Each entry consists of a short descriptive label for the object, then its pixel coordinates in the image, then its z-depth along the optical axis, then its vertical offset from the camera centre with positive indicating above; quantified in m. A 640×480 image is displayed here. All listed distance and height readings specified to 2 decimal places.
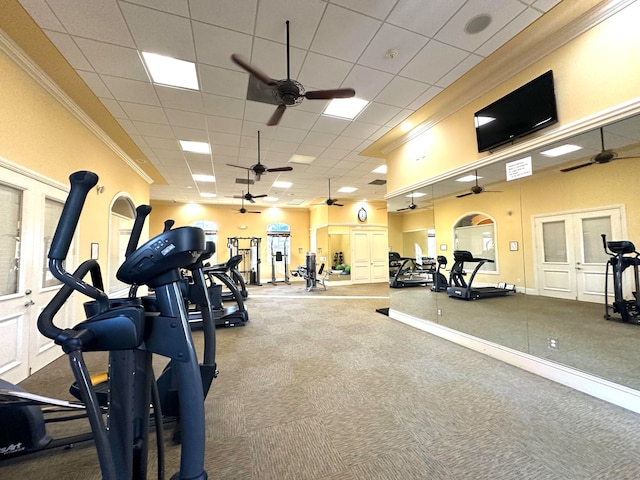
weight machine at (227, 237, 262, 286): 11.09 +0.02
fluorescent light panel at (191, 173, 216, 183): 7.54 +2.18
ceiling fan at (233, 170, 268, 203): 7.94 +1.69
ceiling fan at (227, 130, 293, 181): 5.36 +1.66
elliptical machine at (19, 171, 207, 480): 1.01 -0.30
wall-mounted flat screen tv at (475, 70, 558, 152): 2.87 +1.52
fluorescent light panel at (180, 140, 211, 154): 5.38 +2.20
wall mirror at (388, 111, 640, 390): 2.60 -0.01
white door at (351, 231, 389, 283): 11.13 -0.23
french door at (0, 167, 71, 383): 2.82 -0.14
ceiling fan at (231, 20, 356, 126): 2.74 +1.74
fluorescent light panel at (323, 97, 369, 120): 4.00 +2.17
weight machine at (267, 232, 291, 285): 11.53 +0.17
